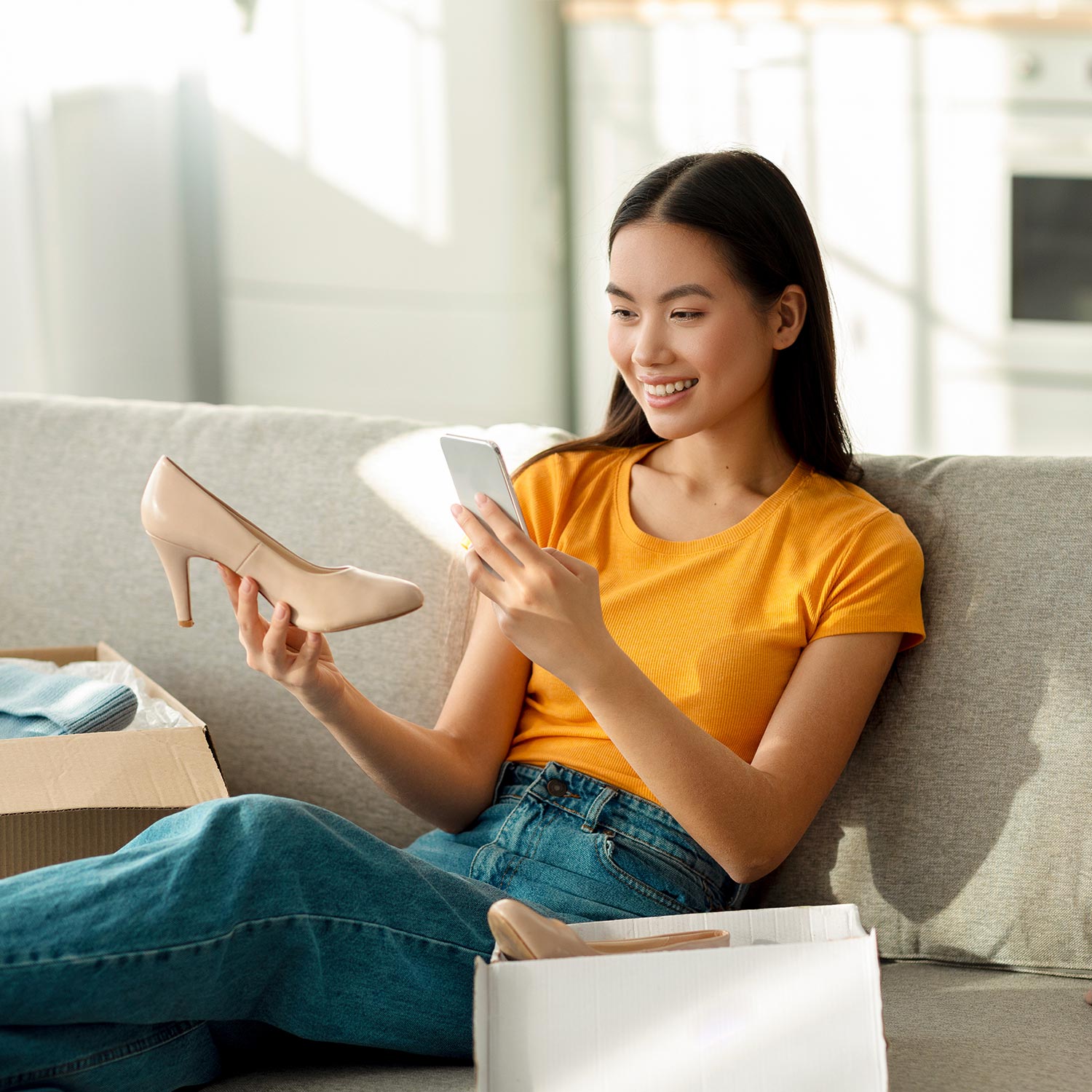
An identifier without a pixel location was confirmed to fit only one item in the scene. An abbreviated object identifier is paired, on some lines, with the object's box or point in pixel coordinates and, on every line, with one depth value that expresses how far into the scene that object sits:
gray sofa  2.83
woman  2.67
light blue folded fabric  2.92
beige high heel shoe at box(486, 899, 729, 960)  2.59
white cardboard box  2.56
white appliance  4.78
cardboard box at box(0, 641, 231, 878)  2.84
